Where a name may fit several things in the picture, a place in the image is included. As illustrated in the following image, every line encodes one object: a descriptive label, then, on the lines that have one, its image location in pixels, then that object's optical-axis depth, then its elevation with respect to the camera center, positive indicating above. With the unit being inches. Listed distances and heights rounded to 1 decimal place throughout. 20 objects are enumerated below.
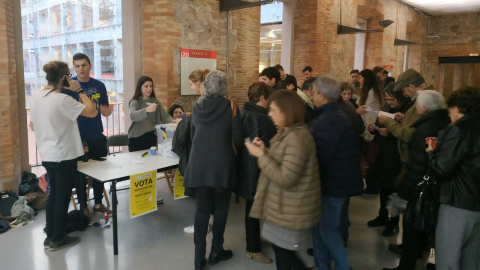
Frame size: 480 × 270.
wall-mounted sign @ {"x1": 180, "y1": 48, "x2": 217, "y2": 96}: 226.1 +11.1
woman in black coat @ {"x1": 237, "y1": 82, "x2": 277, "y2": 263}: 123.3 -15.9
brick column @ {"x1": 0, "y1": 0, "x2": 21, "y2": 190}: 165.0 -11.3
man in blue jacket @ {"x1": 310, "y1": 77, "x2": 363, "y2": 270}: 101.2 -21.6
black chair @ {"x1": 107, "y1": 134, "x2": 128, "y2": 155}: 194.4 -32.1
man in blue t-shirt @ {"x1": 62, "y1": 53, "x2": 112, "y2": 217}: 158.9 -19.6
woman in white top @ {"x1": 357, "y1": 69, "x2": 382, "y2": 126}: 185.0 -4.4
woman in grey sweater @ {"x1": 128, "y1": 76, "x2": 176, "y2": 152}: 170.1 -17.6
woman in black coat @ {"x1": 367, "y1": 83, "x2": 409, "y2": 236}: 152.3 -32.5
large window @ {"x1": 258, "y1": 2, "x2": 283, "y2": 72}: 346.8 +58.1
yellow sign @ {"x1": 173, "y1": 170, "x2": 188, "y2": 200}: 161.8 -46.2
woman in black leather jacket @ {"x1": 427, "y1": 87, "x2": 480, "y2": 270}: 92.7 -24.4
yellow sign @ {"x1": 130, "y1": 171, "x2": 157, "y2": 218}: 139.3 -43.5
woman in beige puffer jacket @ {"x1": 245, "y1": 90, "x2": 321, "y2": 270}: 87.1 -24.1
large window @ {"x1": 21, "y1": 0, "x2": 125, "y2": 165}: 262.2 +32.0
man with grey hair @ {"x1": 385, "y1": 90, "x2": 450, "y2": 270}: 109.6 -19.5
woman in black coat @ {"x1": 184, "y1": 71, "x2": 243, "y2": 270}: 116.0 -21.0
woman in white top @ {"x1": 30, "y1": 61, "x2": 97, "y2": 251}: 129.0 -19.9
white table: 135.4 -34.9
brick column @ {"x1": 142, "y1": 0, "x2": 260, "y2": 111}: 214.5 +26.5
